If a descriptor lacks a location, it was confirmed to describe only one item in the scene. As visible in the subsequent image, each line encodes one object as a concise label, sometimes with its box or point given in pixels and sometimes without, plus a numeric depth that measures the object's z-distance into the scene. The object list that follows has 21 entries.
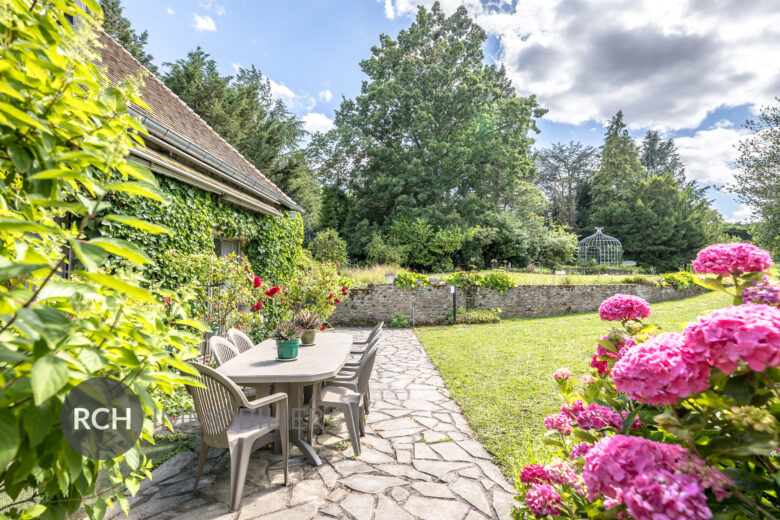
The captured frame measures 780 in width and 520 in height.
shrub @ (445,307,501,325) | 11.27
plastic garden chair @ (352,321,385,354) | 4.18
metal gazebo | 25.77
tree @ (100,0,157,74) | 15.85
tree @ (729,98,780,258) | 16.94
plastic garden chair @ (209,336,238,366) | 3.63
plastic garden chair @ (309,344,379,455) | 3.25
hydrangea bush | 0.78
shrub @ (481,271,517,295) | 12.15
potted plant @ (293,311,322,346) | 4.39
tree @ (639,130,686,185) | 39.41
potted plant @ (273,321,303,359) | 3.58
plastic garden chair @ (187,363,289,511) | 2.51
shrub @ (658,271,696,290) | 15.57
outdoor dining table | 3.01
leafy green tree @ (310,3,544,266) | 21.95
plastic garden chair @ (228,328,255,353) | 4.45
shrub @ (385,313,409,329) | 11.09
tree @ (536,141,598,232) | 38.94
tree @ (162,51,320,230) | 16.41
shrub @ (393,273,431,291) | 11.30
